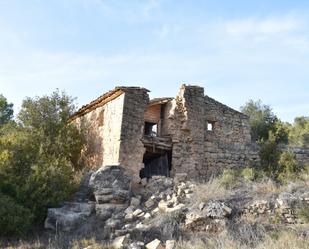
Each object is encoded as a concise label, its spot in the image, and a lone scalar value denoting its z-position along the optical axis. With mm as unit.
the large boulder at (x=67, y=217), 6763
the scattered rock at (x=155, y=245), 5407
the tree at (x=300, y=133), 16447
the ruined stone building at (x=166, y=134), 8961
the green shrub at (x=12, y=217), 6321
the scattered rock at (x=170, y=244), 5484
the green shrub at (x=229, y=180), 8100
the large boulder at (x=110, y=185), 7537
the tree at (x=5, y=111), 15403
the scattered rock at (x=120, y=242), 5565
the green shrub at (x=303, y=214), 6544
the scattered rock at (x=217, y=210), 6417
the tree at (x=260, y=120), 13792
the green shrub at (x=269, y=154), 10310
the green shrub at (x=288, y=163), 9750
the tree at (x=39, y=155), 7101
